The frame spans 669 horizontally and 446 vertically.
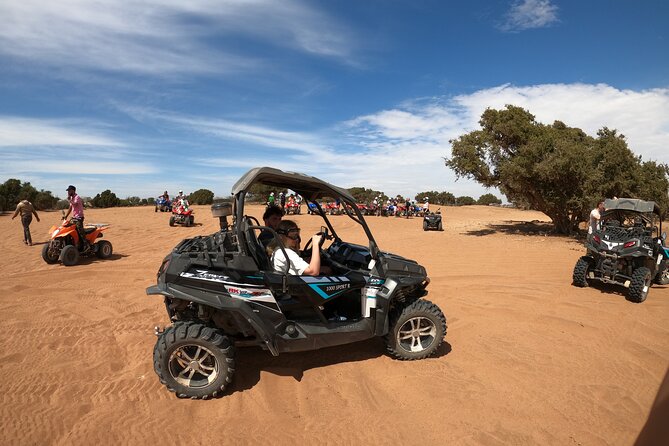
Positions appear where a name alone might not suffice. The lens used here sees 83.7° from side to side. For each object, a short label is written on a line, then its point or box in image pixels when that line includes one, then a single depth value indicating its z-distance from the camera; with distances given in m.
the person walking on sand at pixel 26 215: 12.62
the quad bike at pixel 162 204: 29.67
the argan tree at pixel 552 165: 14.70
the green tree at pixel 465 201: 63.12
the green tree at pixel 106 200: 39.00
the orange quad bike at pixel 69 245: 9.39
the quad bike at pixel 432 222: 20.88
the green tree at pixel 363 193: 50.74
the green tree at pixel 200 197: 48.59
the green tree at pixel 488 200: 66.46
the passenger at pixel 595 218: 8.19
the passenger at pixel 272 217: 4.70
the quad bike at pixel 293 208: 28.44
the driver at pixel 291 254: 3.93
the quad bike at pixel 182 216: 19.22
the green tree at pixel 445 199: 62.44
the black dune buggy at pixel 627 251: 7.11
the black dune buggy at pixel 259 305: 3.62
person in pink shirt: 9.92
